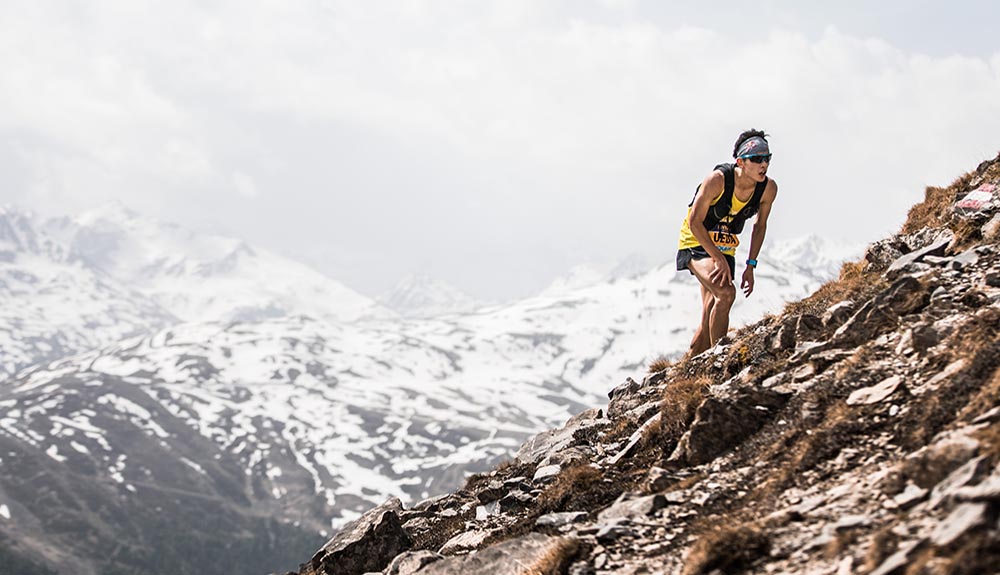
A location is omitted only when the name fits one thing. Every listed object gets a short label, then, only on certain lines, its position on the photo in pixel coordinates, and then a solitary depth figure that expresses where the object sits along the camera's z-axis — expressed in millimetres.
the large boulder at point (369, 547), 13320
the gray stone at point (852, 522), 6227
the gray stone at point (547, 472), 12766
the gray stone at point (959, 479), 5703
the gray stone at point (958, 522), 5133
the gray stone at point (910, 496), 6121
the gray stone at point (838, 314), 11305
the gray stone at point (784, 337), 11773
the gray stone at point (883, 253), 13484
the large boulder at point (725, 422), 9430
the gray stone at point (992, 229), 10939
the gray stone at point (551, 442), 15266
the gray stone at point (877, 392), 8156
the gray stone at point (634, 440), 11625
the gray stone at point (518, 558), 8242
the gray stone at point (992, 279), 9452
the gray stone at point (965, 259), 10359
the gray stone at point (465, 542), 11484
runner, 13008
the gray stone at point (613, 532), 8234
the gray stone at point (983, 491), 5234
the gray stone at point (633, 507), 8469
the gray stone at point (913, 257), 11625
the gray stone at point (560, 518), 9594
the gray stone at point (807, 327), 11547
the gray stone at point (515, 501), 12328
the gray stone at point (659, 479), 9147
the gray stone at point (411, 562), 10766
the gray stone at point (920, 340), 8719
